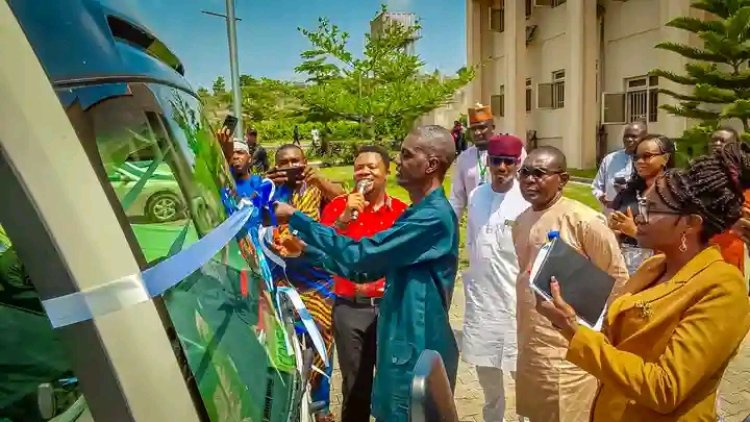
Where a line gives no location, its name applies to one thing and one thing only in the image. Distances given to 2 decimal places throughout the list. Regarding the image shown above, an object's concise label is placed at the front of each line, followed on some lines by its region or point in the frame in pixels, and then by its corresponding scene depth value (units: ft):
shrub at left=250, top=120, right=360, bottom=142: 37.77
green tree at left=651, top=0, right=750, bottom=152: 33.73
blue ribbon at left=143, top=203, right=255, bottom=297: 2.74
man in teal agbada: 7.71
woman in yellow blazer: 5.37
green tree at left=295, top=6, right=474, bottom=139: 48.34
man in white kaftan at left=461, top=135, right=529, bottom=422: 10.55
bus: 2.49
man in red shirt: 10.02
